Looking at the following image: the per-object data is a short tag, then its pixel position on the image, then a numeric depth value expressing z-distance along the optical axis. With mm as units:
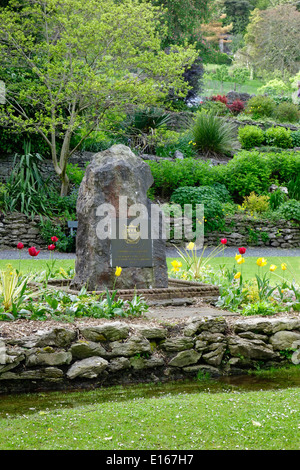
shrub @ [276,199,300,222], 16078
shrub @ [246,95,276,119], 27109
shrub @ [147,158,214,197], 16156
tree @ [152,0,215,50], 27656
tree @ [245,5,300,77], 42812
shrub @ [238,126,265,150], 21406
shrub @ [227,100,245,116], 28031
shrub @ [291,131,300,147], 22500
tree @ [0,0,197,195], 14109
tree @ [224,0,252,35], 51219
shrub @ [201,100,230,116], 25812
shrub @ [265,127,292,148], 21997
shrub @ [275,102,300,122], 26812
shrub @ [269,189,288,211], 16797
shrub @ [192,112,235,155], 19609
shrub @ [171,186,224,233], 15305
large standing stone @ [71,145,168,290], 7043
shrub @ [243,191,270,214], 16438
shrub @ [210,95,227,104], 28875
